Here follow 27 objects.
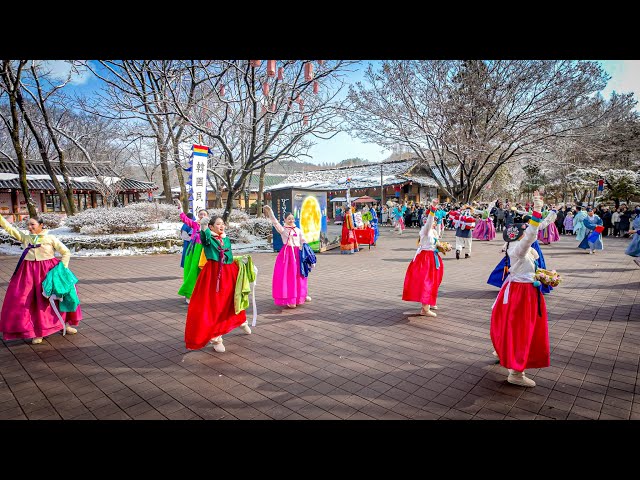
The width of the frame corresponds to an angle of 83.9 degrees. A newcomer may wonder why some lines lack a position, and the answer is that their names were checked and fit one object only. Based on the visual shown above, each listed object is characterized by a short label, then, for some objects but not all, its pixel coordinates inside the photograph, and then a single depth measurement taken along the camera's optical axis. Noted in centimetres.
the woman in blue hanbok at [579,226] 1432
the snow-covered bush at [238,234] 1559
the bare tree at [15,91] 1479
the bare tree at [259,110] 1225
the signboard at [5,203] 2542
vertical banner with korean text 746
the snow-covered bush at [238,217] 2055
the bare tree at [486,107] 1872
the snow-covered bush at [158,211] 1717
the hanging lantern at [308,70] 870
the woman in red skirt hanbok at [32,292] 468
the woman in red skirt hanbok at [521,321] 354
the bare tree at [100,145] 2305
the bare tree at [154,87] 1170
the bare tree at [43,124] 1547
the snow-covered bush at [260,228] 1659
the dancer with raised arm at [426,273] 582
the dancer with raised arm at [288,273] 638
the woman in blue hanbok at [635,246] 809
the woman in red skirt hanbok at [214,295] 430
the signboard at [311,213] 1327
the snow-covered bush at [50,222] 1839
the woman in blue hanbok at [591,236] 1227
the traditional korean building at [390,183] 3299
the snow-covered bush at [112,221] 1457
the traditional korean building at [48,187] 2511
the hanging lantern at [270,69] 702
